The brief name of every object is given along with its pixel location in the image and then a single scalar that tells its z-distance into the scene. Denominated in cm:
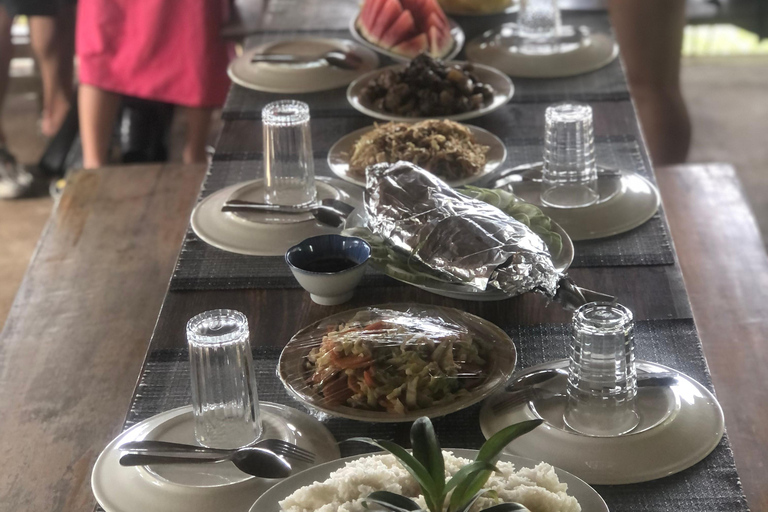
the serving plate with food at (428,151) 136
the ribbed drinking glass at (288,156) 133
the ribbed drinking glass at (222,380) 85
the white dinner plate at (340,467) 74
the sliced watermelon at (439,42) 187
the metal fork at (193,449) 83
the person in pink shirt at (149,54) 239
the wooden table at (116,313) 115
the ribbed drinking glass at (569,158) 131
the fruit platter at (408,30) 187
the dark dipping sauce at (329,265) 113
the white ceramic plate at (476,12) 211
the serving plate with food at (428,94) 161
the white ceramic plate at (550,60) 182
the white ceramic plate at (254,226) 125
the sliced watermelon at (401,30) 187
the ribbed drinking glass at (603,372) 85
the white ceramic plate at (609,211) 126
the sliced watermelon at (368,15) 192
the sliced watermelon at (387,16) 189
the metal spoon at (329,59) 185
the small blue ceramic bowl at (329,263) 110
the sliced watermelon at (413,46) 186
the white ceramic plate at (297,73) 179
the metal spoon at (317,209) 128
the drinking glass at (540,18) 188
